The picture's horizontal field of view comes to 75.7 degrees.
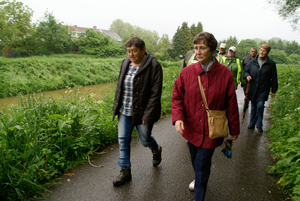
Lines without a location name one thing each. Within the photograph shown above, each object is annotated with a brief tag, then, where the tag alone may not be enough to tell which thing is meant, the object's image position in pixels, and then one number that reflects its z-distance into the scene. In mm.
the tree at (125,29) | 105312
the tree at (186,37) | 53109
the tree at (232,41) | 77062
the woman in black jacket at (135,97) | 2607
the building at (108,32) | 81150
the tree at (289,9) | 8898
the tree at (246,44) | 66088
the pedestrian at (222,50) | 5566
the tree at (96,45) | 39406
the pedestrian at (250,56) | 6362
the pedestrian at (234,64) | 5410
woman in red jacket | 2113
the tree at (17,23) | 30884
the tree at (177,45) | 53094
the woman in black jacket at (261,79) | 4816
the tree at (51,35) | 34031
